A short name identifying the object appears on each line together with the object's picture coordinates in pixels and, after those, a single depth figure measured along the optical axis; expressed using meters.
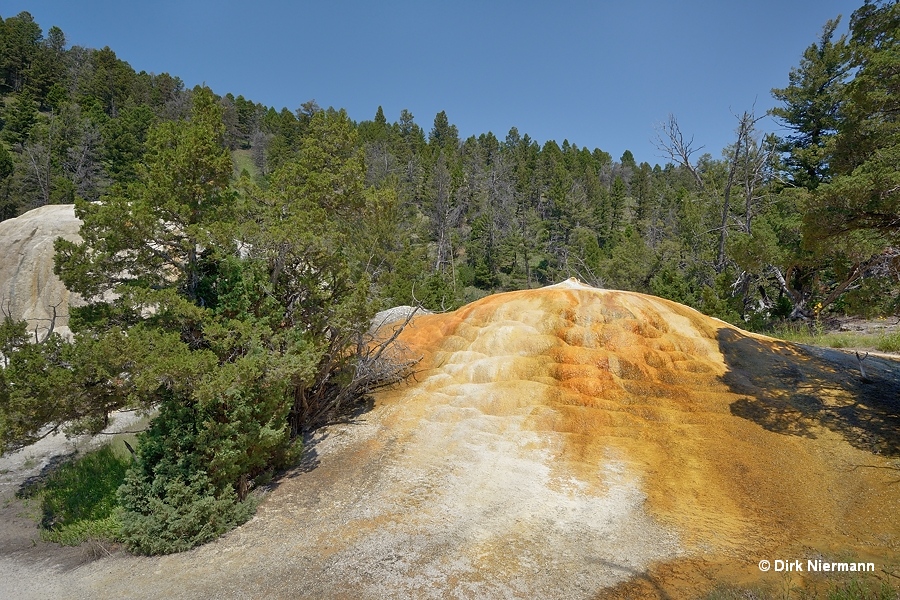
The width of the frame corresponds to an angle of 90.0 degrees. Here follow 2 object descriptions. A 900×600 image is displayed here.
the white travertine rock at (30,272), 19.95
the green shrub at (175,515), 7.35
